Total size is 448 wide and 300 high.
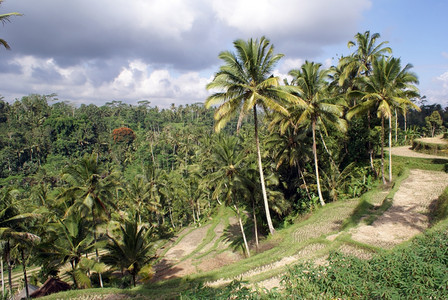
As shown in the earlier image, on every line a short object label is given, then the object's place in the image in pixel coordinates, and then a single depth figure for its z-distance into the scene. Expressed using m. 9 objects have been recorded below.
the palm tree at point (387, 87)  16.17
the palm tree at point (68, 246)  14.48
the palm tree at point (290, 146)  20.64
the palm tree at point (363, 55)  21.64
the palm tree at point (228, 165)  16.47
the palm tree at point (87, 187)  16.82
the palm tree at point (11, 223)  13.65
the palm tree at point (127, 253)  13.91
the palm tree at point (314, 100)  16.94
